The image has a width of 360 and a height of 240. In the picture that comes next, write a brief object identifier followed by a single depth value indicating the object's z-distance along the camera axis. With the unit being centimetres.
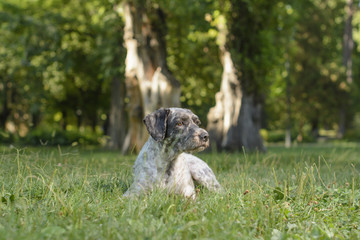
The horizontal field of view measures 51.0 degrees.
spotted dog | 473
